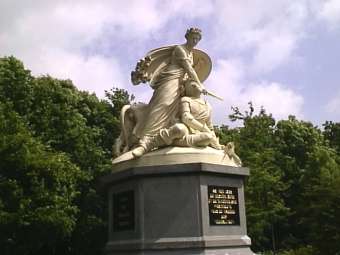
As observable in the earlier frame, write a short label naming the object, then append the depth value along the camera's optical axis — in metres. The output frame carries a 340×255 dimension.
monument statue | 11.20
